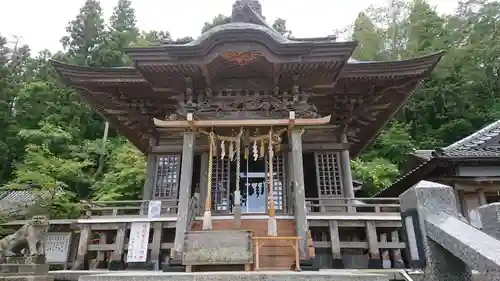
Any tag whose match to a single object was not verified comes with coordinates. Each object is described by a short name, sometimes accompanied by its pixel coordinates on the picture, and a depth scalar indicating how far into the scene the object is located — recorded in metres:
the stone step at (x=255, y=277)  4.79
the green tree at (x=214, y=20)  32.56
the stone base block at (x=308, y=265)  7.16
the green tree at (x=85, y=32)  35.41
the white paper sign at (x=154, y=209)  9.17
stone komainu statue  8.37
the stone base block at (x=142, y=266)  8.61
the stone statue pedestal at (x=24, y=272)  7.18
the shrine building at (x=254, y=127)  8.31
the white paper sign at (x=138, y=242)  8.68
